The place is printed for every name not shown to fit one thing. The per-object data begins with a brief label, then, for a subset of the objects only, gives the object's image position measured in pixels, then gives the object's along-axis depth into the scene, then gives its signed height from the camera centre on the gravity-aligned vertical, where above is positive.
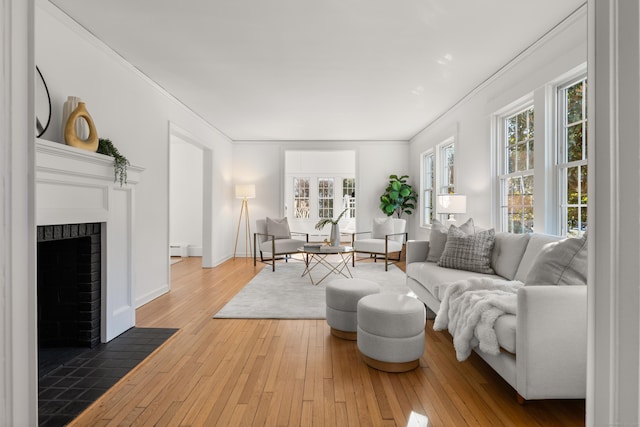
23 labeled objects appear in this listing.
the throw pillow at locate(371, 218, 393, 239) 6.91 -0.31
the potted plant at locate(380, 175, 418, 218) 7.56 +0.29
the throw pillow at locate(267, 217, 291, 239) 6.56 -0.30
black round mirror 2.56 +0.77
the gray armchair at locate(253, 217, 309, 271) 6.18 -0.48
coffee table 5.06 -0.92
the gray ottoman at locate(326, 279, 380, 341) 3.01 -0.79
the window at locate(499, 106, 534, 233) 3.76 +0.43
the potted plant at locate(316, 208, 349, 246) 5.45 -0.34
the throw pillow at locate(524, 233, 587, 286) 2.14 -0.33
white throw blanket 2.14 -0.63
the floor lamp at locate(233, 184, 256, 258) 7.37 +0.24
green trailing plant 3.04 +0.44
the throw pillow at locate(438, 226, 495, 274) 3.46 -0.40
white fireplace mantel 2.37 +0.05
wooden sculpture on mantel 2.70 +0.62
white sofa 1.87 -0.68
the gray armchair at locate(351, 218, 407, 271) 6.39 -0.53
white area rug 3.70 -1.01
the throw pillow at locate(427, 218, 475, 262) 3.97 -0.31
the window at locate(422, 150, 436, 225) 6.83 +0.49
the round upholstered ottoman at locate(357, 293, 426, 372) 2.40 -0.83
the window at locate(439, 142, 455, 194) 5.86 +0.75
